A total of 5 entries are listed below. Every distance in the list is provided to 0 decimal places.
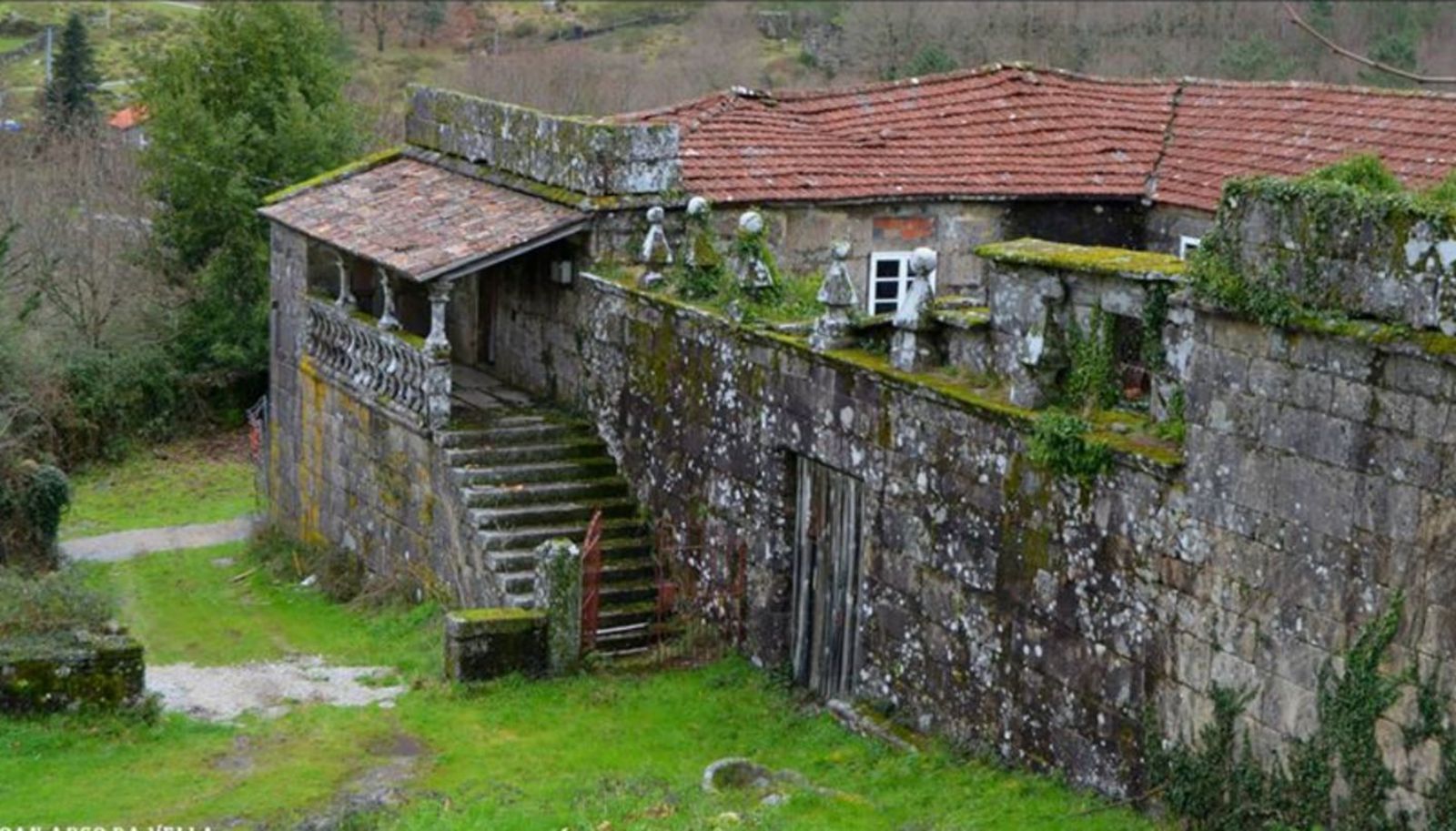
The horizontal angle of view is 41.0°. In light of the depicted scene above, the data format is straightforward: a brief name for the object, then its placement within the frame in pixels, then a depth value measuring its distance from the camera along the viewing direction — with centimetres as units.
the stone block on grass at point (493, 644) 1549
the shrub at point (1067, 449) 1178
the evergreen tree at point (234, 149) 3375
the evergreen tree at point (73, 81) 4553
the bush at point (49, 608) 1483
